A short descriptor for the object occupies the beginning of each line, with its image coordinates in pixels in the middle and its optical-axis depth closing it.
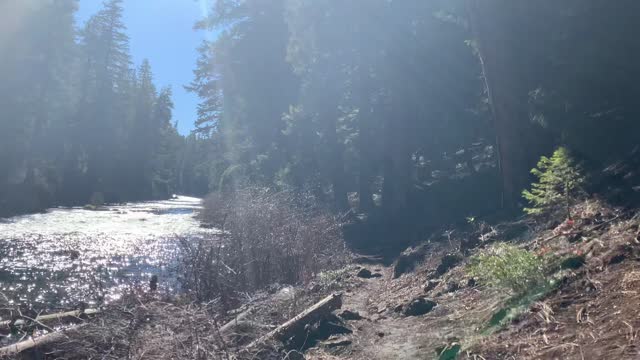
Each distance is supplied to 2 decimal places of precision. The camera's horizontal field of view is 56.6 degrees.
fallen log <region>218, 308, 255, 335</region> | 6.21
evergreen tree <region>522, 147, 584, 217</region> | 8.16
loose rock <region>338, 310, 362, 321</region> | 7.77
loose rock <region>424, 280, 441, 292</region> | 8.44
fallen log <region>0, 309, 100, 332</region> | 8.14
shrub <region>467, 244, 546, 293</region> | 5.30
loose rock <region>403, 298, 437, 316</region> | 7.23
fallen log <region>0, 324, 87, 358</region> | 5.96
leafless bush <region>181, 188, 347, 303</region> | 8.34
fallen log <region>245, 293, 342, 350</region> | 6.61
